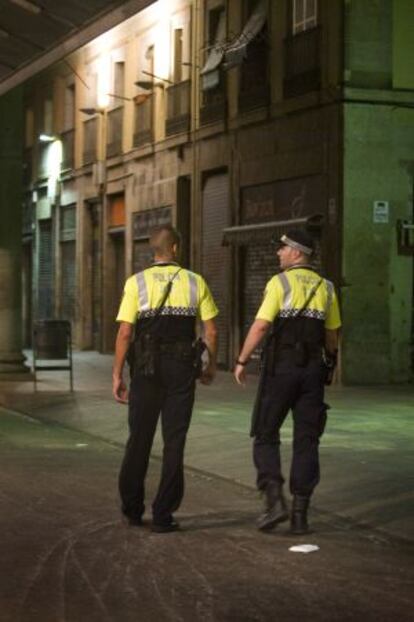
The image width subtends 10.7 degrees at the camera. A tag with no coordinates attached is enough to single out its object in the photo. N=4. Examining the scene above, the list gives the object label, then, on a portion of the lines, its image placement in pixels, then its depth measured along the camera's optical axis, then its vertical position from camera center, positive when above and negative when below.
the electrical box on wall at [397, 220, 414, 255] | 34.28 +0.79
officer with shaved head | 13.66 -0.58
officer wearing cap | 13.62 -0.62
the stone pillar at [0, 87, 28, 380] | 35.21 +0.76
